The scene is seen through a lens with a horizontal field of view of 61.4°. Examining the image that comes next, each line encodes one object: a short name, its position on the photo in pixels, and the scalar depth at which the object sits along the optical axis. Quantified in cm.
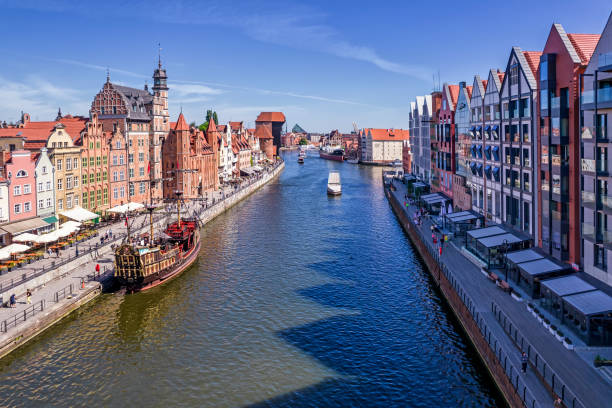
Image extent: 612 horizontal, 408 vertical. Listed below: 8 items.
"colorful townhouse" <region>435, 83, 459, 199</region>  7475
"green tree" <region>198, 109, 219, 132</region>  18088
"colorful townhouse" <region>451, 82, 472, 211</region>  6496
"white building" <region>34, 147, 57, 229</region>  5869
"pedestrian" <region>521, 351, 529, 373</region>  2514
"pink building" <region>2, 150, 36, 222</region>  5400
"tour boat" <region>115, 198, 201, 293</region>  4438
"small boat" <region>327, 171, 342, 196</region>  11562
